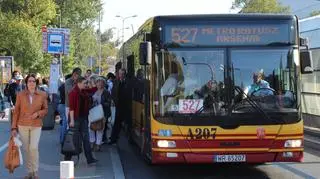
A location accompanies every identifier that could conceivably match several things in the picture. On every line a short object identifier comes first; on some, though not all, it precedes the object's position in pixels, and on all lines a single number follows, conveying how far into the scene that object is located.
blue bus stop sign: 22.36
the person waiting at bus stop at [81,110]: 11.58
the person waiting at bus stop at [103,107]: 13.15
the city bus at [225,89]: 9.77
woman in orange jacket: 9.98
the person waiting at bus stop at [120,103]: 15.49
